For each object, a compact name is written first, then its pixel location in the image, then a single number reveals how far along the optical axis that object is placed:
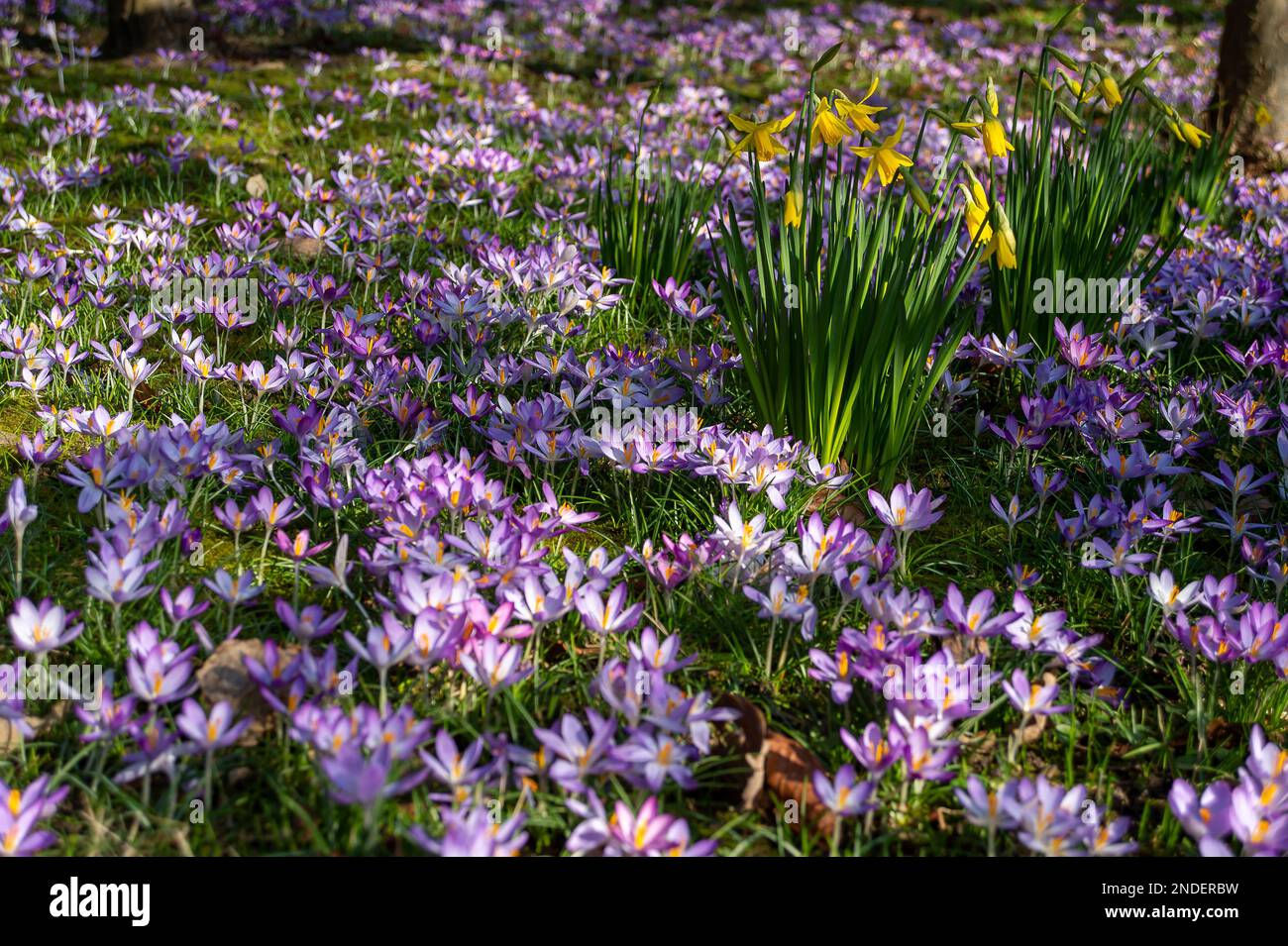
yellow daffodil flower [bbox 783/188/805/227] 2.37
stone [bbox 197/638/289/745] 1.76
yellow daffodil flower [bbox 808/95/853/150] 2.21
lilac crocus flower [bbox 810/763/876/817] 1.56
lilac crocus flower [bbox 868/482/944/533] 2.20
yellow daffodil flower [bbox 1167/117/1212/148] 2.68
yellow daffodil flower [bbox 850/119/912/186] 2.23
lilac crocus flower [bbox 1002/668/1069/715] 1.75
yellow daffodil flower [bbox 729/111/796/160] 2.36
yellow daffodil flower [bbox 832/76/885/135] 2.26
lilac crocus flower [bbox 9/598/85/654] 1.68
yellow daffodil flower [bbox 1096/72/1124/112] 2.62
